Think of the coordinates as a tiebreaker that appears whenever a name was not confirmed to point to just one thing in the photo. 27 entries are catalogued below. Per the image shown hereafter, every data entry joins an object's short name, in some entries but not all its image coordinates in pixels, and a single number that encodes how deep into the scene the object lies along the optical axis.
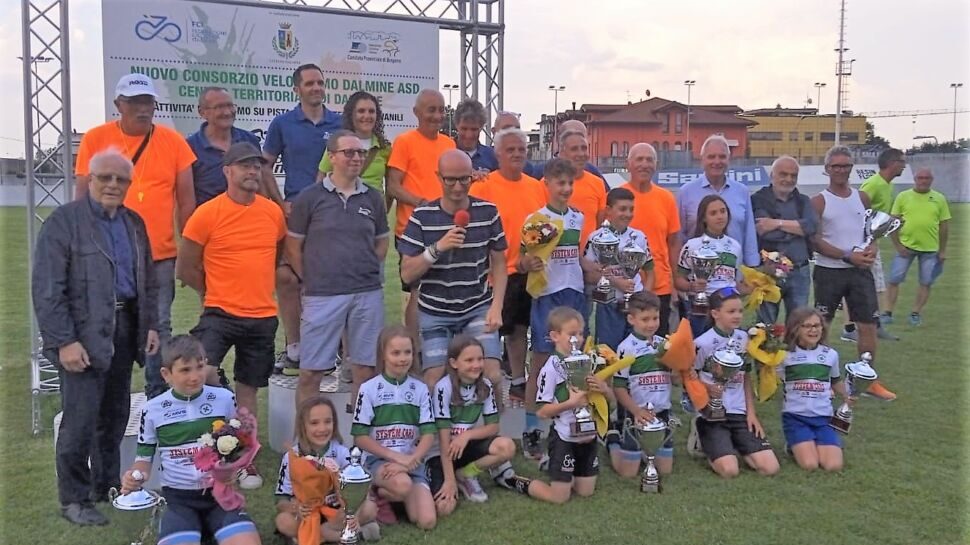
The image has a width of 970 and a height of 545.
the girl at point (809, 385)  5.30
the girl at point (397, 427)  4.28
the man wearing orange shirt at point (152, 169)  4.78
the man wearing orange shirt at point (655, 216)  5.83
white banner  7.75
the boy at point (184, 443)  3.79
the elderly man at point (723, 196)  6.07
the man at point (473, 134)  5.84
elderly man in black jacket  4.00
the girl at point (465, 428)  4.55
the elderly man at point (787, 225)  6.28
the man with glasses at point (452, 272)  4.70
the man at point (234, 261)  4.57
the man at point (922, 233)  10.08
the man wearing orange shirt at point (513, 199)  5.42
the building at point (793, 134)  71.00
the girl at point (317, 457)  3.90
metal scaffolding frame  6.31
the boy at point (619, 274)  5.48
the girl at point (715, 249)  5.79
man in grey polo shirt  4.69
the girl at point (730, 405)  5.15
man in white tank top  6.71
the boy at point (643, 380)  5.07
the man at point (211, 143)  5.34
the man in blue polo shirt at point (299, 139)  5.74
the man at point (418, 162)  5.71
